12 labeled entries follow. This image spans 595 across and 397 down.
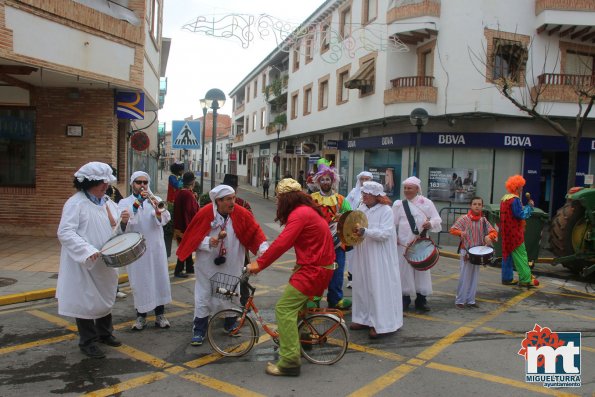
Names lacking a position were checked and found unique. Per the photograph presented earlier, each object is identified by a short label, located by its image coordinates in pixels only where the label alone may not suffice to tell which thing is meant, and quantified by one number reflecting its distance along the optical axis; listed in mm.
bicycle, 4684
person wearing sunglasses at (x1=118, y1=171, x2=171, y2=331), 5641
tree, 17344
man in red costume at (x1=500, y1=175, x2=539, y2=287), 8227
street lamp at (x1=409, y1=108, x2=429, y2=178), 14406
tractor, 8992
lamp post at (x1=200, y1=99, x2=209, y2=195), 13509
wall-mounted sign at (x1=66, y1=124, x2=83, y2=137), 12055
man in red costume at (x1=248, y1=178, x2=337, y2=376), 4332
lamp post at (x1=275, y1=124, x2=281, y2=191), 32597
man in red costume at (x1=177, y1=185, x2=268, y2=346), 5023
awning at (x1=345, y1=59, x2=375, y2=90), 21000
